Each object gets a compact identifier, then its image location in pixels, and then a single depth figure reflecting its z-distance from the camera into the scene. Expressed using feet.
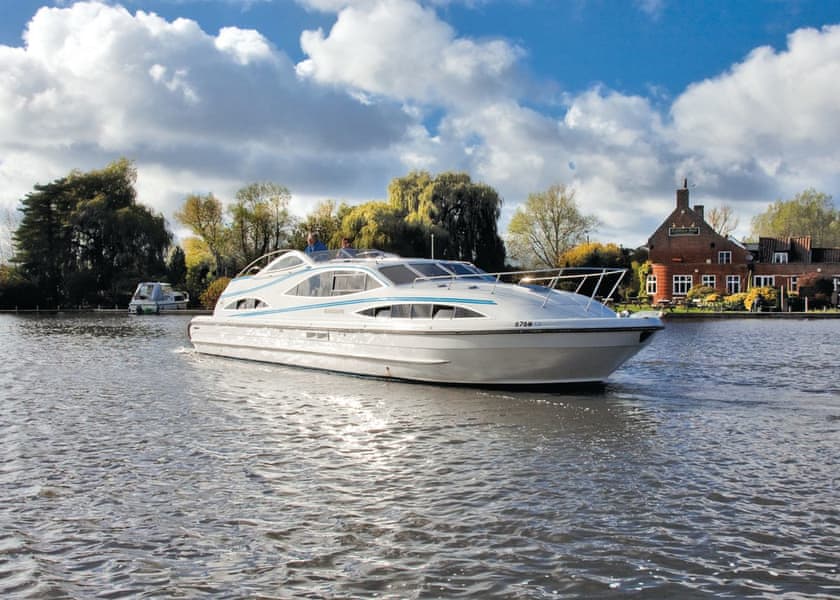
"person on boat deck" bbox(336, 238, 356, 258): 60.18
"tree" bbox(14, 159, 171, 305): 204.13
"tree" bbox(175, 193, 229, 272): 213.66
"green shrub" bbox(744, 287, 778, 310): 147.43
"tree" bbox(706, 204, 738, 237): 262.88
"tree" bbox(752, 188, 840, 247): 283.38
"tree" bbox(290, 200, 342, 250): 198.49
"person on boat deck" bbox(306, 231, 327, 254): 65.82
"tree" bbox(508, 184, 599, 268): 226.58
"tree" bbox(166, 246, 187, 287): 208.93
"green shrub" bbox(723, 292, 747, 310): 150.48
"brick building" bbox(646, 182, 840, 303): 185.68
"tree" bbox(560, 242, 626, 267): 200.54
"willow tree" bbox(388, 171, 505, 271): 186.60
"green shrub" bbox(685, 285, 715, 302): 169.01
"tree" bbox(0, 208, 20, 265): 244.22
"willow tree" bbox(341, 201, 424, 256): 176.76
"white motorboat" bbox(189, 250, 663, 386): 43.65
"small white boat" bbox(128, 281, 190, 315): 176.35
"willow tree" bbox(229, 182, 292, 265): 206.69
